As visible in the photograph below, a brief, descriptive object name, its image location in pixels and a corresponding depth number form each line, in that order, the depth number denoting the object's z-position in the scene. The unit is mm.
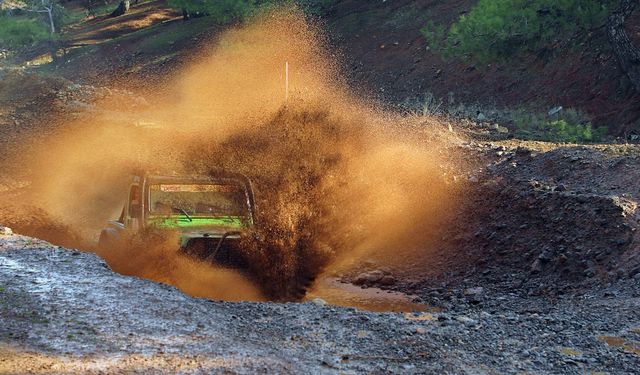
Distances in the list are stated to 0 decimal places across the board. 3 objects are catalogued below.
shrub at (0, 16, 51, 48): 48406
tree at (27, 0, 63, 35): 52562
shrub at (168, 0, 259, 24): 38875
